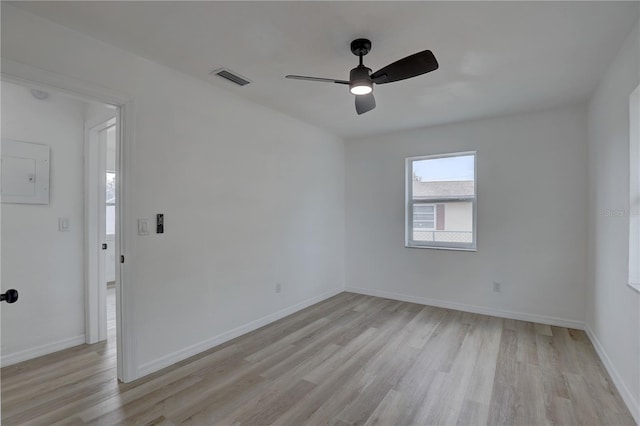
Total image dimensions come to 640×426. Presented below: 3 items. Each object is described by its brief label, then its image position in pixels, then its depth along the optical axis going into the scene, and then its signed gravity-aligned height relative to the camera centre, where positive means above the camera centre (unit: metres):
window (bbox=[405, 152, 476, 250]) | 4.23 +0.13
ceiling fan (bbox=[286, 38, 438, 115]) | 1.96 +0.93
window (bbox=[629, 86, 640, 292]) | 2.12 +0.14
